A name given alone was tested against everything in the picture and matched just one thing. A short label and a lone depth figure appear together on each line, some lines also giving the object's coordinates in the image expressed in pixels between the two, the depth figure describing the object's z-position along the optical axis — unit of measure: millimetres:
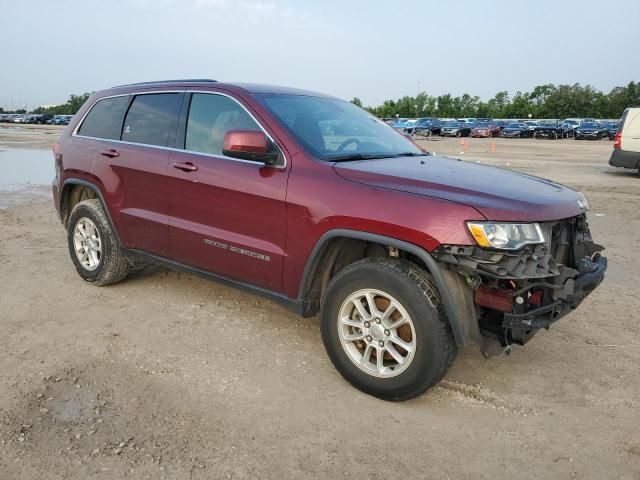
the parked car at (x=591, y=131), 42562
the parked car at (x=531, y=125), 46500
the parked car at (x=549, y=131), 45031
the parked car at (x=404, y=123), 49094
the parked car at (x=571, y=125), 44475
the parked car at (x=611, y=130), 43031
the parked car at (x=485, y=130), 47688
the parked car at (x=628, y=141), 14609
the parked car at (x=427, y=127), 47938
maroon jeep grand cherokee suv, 2967
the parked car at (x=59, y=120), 72262
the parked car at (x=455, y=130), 47938
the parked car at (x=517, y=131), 46312
